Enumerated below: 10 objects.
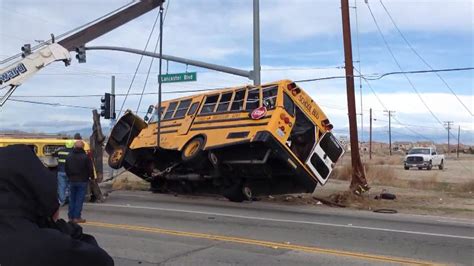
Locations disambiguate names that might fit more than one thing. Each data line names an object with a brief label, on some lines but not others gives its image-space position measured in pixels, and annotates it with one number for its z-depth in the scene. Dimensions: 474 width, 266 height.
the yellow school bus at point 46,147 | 14.27
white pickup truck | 46.22
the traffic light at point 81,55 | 21.28
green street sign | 20.55
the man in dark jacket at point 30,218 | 2.20
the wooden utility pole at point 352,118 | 18.53
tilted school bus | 14.41
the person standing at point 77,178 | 10.84
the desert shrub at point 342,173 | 27.03
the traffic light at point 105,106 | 22.61
